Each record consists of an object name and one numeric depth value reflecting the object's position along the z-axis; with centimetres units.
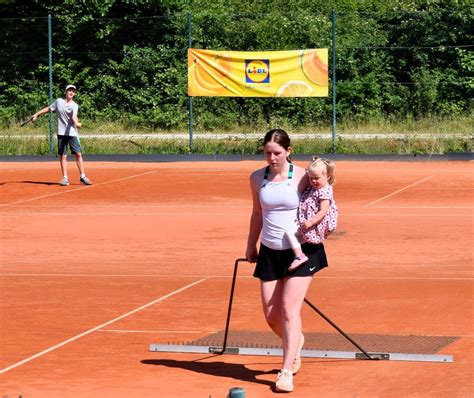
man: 2372
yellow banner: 2952
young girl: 896
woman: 903
